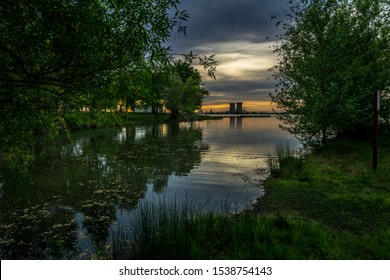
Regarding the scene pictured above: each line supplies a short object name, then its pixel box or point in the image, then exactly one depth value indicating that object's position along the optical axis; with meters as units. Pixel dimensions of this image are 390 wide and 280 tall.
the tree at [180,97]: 83.69
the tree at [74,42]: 5.54
